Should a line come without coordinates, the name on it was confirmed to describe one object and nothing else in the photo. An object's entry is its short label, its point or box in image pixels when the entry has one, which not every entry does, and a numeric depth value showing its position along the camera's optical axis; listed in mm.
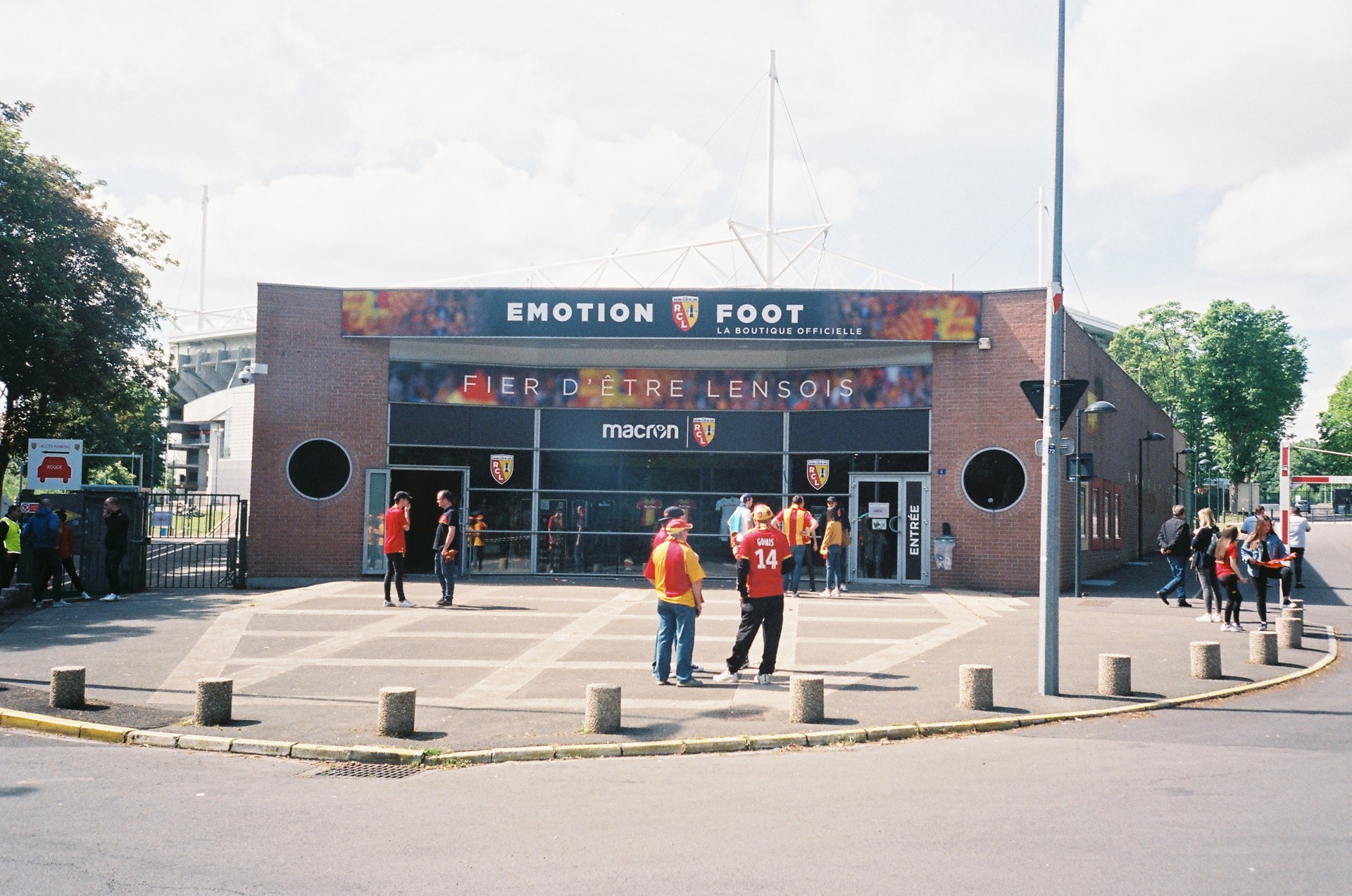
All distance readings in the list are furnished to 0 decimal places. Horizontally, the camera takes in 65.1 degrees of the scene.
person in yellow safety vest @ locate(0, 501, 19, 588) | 17594
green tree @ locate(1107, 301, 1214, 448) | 68250
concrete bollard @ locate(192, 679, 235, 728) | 8977
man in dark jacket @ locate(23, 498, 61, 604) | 17203
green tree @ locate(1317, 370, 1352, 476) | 93000
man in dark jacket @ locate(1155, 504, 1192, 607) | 18969
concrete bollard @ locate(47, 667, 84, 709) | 9461
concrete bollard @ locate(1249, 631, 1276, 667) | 12453
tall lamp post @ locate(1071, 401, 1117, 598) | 20062
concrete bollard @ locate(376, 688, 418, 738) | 8531
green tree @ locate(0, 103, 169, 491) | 24469
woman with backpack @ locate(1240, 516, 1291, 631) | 15969
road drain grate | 7711
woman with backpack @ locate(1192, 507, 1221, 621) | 16734
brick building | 21812
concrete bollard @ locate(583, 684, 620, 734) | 8609
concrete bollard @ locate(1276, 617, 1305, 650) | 13961
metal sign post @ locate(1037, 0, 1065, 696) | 10289
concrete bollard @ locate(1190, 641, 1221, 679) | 11312
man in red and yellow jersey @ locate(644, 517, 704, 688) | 10578
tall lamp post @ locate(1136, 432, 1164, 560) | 36266
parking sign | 20641
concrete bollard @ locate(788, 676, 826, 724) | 9109
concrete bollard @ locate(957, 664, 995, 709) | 9570
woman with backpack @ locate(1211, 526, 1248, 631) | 15156
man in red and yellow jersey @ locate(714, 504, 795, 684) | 10781
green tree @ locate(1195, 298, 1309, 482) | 66375
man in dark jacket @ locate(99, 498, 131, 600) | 18438
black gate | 21389
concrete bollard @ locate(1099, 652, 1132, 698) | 10336
